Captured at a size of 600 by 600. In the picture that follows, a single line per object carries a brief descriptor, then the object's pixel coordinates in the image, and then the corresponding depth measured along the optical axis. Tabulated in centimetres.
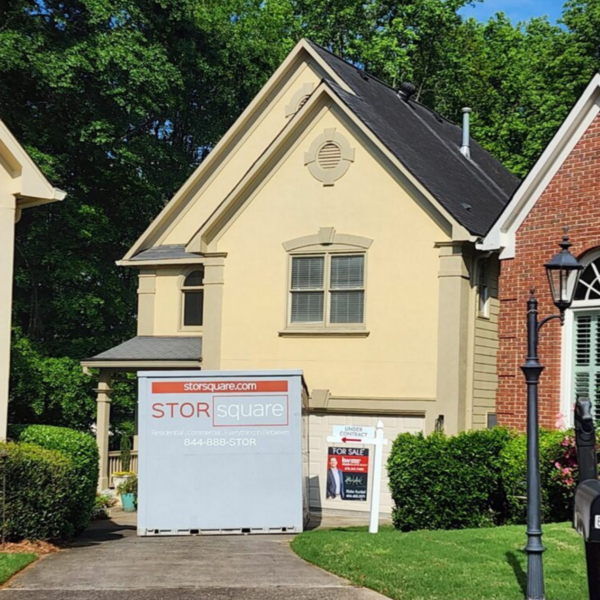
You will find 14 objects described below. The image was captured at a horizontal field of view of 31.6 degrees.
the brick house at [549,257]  1702
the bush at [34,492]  1395
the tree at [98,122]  2972
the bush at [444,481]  1634
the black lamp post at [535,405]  998
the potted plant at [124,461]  2438
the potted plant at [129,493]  2225
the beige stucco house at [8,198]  1512
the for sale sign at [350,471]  1981
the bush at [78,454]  1548
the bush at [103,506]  2015
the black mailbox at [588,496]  783
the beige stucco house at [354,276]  1986
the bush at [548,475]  1539
